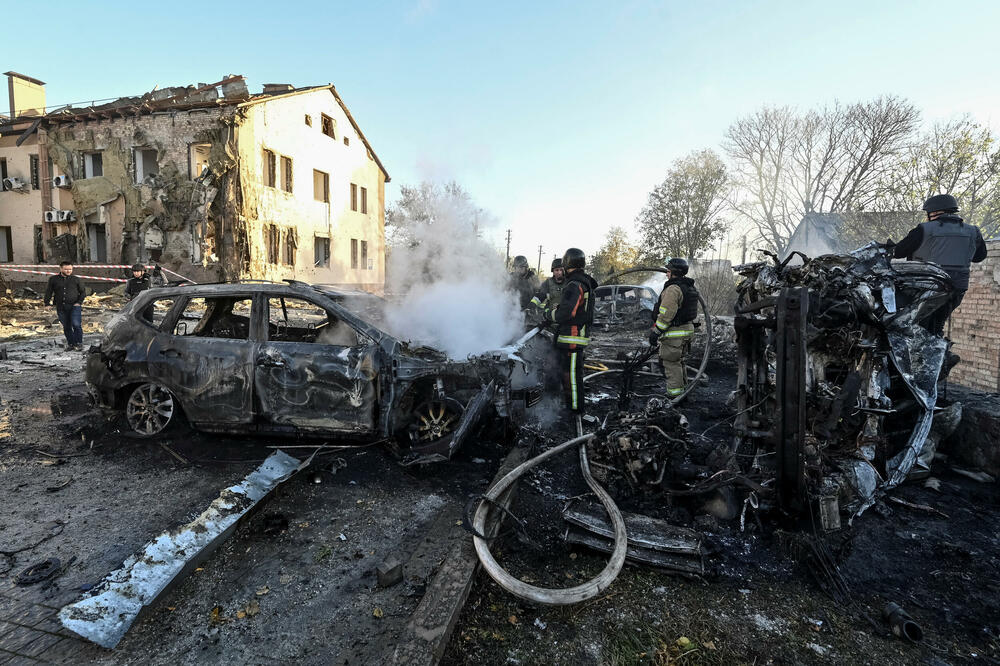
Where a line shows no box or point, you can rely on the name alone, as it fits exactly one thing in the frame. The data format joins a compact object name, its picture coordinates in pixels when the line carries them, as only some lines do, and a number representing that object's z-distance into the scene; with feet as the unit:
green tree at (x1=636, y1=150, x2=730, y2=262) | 88.99
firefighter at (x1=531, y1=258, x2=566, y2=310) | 23.82
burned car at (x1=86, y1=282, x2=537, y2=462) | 13.74
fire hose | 7.89
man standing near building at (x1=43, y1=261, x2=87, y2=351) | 30.04
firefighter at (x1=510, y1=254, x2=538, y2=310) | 25.99
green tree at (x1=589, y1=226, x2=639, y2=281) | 100.48
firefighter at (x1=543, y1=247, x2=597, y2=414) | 18.56
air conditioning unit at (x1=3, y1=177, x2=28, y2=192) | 69.00
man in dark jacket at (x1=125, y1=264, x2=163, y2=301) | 32.80
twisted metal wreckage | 10.18
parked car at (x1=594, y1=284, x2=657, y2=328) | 49.75
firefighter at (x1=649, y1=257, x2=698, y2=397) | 19.94
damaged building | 59.88
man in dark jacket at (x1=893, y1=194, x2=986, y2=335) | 16.83
